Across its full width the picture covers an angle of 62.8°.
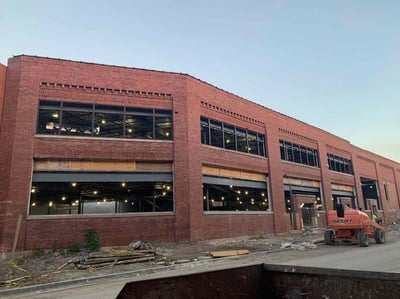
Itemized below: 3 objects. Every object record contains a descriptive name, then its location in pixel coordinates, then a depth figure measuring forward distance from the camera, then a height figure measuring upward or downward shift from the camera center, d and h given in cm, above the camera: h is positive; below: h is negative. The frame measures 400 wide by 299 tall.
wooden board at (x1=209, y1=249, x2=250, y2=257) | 1628 -145
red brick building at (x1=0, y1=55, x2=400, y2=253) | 1772 +407
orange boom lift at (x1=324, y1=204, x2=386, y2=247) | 2016 -57
